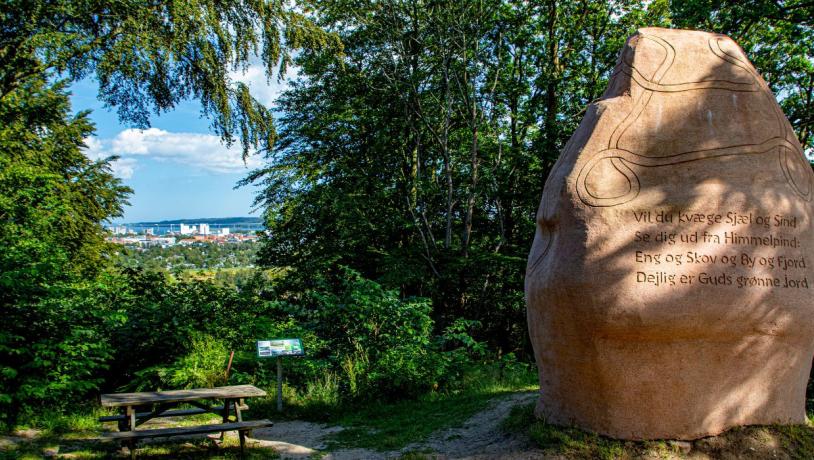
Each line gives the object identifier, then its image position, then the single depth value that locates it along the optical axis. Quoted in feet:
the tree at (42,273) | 23.65
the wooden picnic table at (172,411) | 18.33
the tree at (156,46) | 30.19
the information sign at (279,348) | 26.02
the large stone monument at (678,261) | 16.33
